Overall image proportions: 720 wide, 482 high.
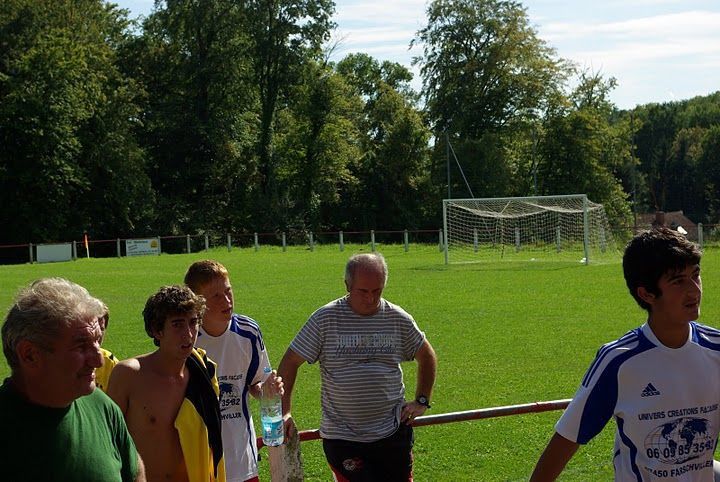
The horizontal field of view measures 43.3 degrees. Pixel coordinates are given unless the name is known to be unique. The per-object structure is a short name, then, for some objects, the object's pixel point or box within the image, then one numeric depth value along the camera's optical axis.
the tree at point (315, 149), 59.84
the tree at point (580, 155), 62.09
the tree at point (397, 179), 62.12
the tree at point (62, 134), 48.94
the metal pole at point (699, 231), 36.73
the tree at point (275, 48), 59.56
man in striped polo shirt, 5.13
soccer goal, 37.00
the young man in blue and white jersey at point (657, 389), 3.28
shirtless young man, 4.04
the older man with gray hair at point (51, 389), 2.91
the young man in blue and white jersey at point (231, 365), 4.93
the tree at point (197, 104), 57.09
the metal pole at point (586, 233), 31.99
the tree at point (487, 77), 62.84
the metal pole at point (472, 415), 5.46
